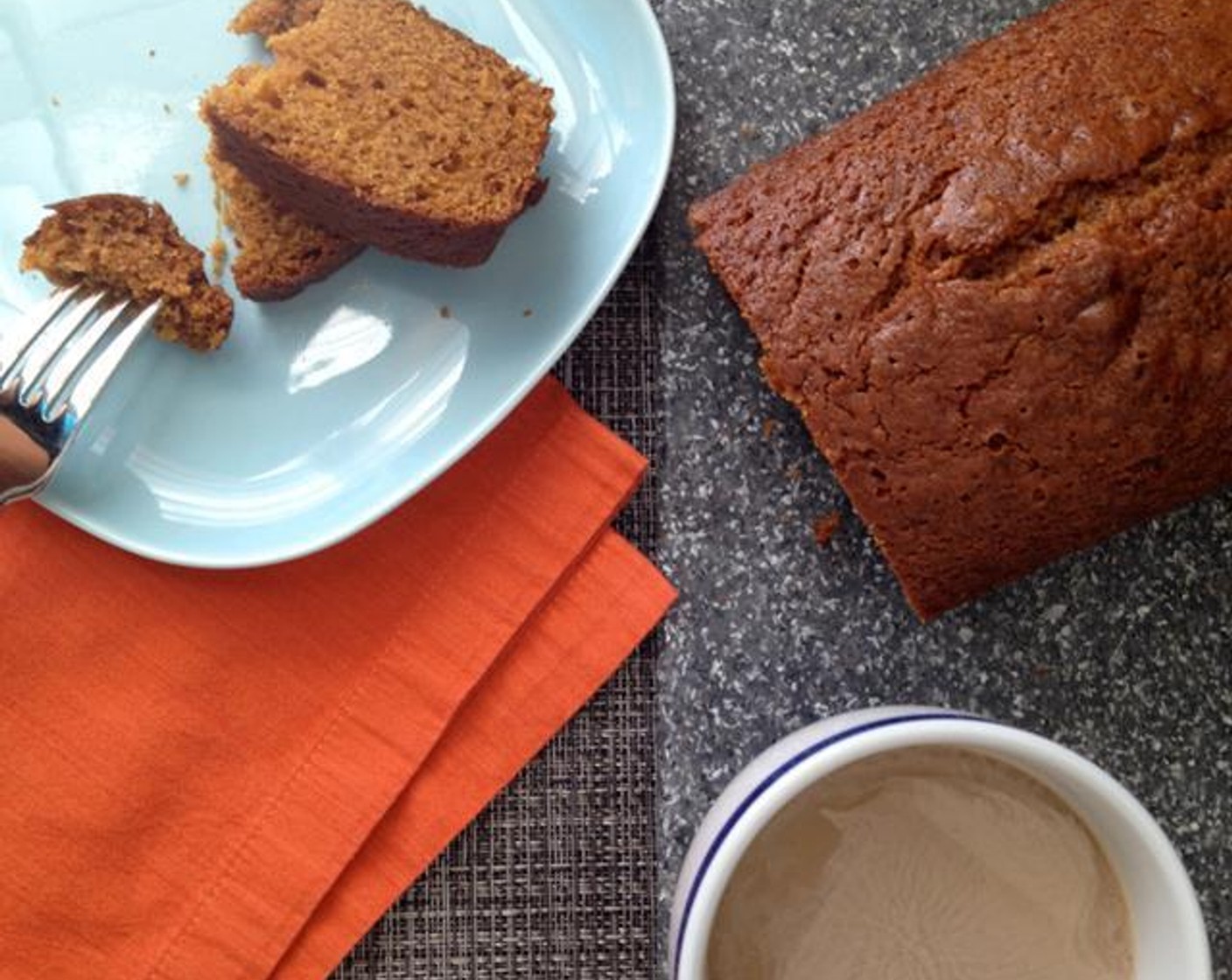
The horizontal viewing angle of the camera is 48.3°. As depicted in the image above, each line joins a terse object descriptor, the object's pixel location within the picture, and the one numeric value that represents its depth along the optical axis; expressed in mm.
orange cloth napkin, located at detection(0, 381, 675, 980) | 322
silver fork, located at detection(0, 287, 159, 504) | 300
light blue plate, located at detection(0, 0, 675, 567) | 315
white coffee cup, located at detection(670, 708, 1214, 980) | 252
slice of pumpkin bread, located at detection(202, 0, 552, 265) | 297
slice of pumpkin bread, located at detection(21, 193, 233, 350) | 303
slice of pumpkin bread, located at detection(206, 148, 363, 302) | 312
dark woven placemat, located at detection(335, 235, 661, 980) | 329
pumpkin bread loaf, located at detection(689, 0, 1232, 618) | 268
